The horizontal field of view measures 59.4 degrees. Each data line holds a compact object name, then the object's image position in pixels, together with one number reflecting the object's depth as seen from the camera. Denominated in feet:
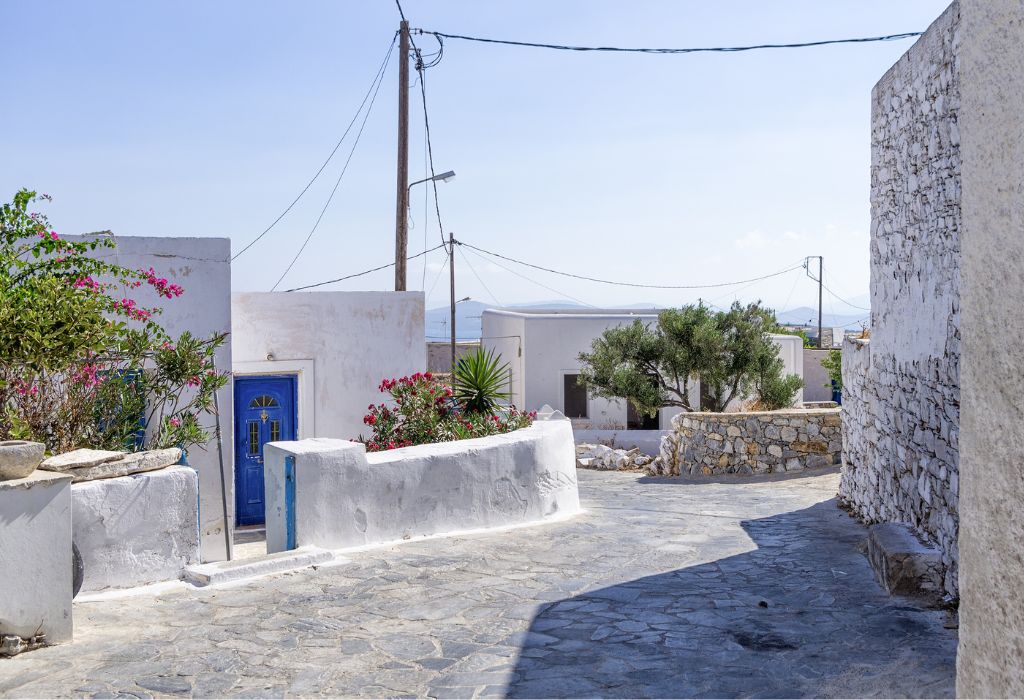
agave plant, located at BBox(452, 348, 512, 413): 35.06
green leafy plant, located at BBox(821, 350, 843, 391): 95.61
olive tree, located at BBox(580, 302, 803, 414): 73.15
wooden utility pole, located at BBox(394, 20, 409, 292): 53.98
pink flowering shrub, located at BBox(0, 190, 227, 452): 22.63
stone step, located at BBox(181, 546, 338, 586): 21.67
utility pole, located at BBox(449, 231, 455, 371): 122.83
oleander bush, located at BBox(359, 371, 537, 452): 32.99
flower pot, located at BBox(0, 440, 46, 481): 16.46
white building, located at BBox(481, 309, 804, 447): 90.68
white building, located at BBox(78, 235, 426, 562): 42.68
